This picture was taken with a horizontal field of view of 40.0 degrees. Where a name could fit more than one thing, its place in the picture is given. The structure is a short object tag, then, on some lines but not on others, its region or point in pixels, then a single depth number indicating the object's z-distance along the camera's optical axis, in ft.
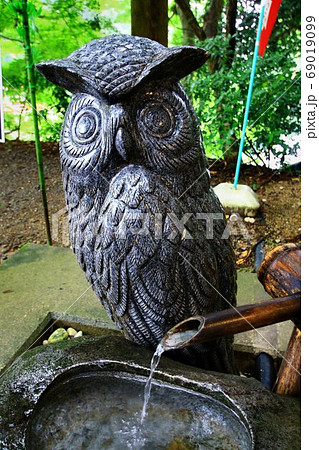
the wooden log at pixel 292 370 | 4.27
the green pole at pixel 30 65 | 8.19
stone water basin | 3.74
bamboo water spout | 3.18
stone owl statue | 3.90
